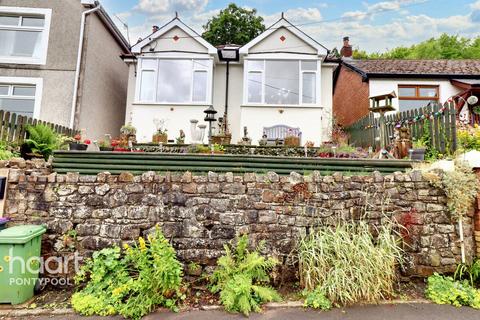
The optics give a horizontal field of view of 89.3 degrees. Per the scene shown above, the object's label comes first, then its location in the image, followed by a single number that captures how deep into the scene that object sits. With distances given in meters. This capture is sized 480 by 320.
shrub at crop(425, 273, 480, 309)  3.46
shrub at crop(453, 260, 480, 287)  3.83
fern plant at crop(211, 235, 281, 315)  3.33
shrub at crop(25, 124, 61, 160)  5.16
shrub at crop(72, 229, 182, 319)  3.29
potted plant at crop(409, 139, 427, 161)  5.16
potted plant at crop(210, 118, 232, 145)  8.94
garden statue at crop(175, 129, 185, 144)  9.04
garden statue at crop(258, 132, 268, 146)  9.09
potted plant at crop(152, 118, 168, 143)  9.21
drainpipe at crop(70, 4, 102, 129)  8.88
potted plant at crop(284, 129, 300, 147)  9.12
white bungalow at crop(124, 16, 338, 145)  10.25
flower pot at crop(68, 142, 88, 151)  5.40
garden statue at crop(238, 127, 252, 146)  9.32
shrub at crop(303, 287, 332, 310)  3.35
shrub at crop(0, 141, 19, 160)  4.69
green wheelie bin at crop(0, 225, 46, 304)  3.30
